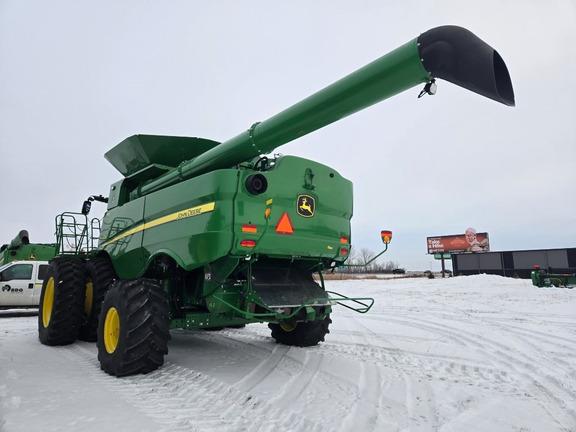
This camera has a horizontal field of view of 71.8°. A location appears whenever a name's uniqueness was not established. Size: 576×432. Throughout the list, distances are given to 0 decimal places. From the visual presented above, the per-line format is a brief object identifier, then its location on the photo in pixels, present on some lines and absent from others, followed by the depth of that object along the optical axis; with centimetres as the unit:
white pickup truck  1145
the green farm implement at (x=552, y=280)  2000
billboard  5228
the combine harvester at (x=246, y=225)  321
